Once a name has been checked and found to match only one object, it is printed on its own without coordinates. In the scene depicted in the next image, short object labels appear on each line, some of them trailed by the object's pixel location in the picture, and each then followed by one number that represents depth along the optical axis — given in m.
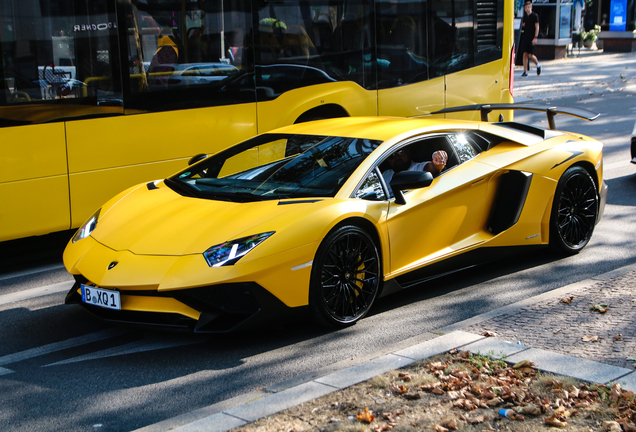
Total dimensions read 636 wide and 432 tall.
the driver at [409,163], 5.85
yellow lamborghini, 4.74
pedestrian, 24.41
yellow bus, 7.15
